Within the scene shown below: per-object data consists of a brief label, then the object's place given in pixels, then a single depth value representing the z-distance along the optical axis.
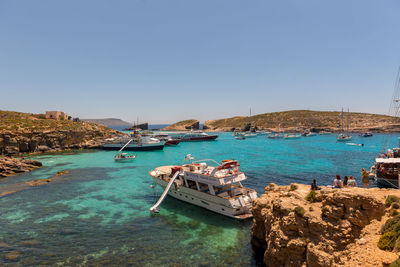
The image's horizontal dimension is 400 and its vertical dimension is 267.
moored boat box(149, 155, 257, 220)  21.86
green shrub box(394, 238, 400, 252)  8.16
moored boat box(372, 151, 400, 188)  27.26
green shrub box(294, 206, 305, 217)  11.88
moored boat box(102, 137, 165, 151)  82.19
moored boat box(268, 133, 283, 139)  132.25
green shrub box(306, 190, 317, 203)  13.01
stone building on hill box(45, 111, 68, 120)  101.38
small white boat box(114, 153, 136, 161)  58.41
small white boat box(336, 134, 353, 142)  101.88
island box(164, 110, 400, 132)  155.50
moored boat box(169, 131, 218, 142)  123.44
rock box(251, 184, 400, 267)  9.73
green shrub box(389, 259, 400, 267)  7.38
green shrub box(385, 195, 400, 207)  10.30
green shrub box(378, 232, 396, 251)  8.62
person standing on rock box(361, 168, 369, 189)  22.95
